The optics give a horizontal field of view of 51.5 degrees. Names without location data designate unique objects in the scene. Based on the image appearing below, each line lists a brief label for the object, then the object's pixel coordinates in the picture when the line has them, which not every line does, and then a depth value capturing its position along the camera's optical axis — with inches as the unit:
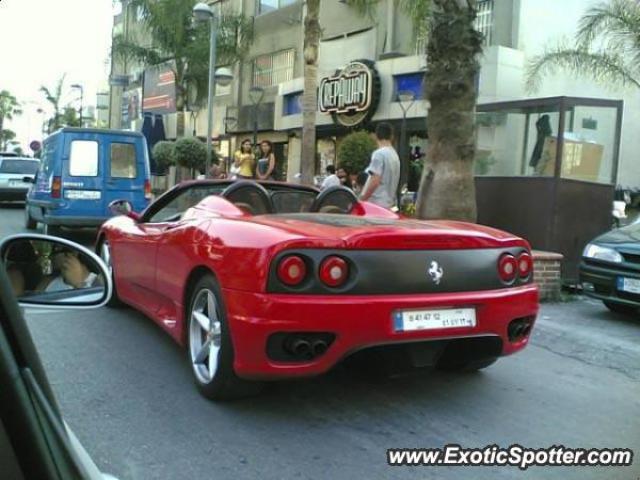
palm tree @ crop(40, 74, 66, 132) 2203.5
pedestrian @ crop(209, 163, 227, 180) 643.5
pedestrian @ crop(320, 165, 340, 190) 429.7
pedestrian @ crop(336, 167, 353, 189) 473.1
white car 757.3
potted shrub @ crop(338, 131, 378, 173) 538.3
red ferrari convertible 134.1
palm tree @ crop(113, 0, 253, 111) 957.8
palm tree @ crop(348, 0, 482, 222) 306.8
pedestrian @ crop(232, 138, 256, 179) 531.2
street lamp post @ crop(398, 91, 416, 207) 645.3
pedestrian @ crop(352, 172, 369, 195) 480.4
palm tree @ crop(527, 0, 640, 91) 532.4
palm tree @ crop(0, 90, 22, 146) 3043.8
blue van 446.9
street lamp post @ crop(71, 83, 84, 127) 1689.6
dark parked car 255.4
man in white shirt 324.8
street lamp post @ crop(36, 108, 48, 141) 2419.4
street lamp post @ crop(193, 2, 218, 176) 624.8
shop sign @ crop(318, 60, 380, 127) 701.3
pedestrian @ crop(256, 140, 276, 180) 490.2
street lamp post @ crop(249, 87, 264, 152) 946.9
